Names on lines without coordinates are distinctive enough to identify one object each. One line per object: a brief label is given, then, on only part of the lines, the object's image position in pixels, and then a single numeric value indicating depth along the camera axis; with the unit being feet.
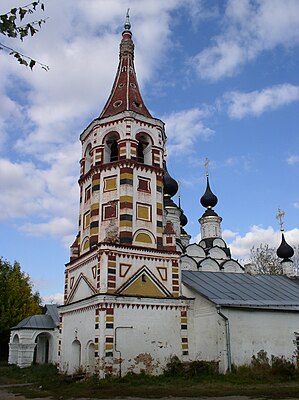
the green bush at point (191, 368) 53.06
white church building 54.65
